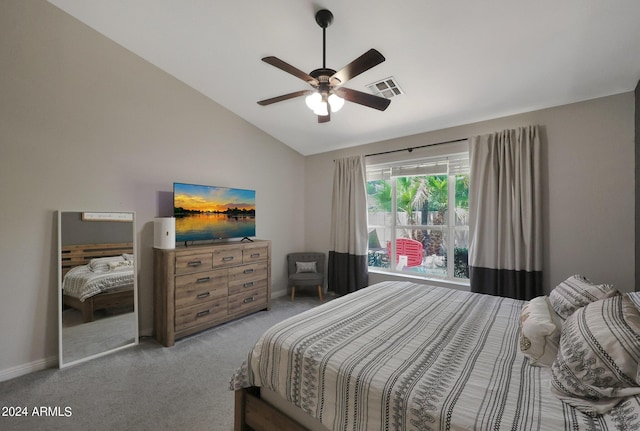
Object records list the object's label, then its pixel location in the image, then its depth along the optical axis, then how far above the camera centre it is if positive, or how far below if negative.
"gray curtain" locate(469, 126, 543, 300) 2.74 +0.06
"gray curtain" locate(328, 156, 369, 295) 4.01 -0.13
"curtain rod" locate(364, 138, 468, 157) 3.30 +0.99
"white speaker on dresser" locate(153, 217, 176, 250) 2.78 -0.12
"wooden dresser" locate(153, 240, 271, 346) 2.69 -0.74
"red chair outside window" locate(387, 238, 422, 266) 3.75 -0.44
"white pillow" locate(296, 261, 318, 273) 4.26 -0.75
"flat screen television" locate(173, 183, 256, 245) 3.04 +0.11
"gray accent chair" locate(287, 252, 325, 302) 4.00 -0.82
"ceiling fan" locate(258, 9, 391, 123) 1.72 +0.98
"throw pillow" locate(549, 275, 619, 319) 1.51 -0.46
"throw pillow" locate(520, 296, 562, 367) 1.22 -0.57
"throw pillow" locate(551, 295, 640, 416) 0.94 -0.54
